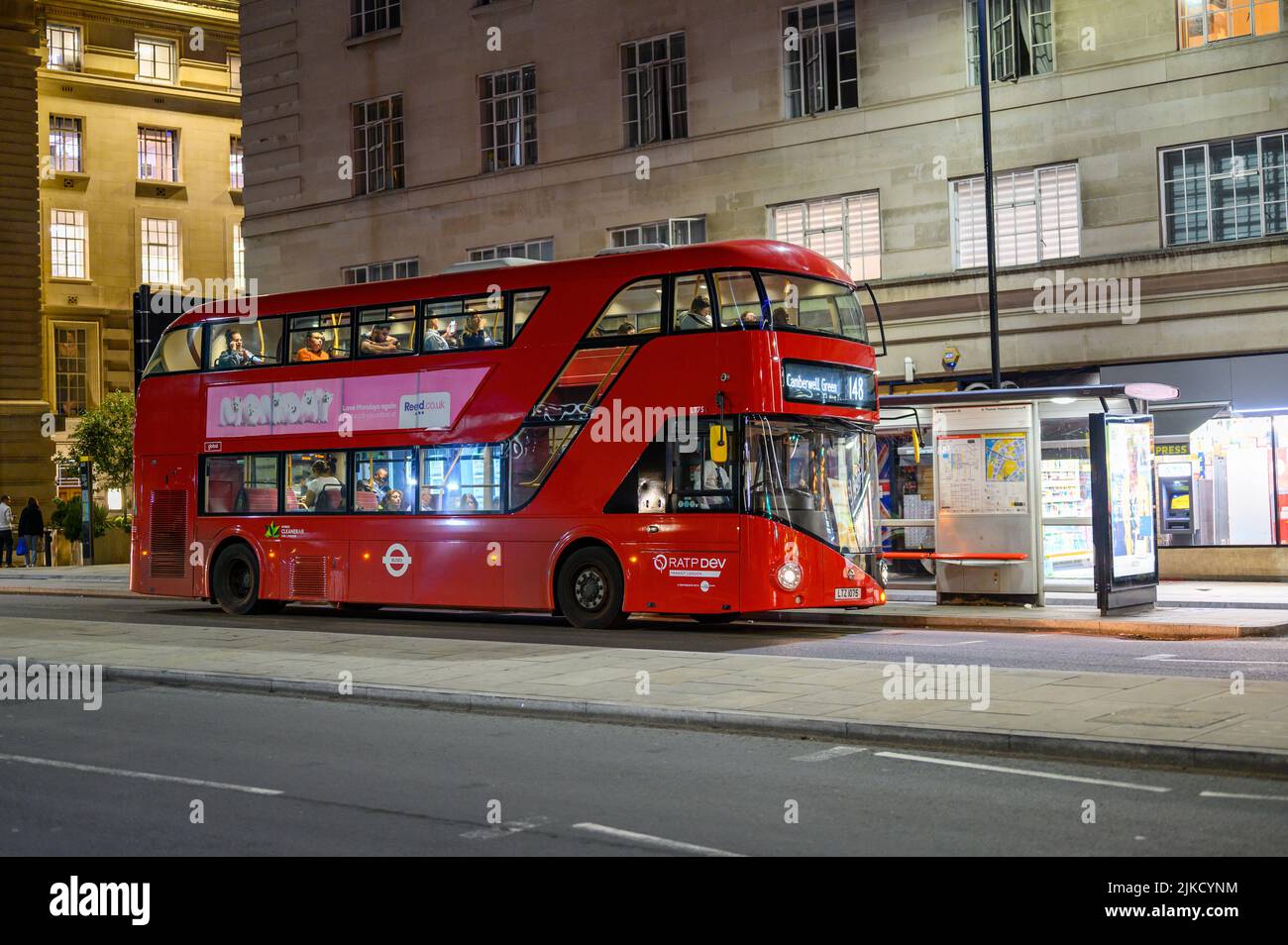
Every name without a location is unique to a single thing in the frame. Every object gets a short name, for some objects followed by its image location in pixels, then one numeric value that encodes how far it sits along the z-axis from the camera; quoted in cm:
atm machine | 2527
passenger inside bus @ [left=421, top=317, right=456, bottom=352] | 1955
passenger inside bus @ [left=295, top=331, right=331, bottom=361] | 2071
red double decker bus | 1703
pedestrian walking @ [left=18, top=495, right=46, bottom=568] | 4191
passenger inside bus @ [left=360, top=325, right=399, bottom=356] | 1998
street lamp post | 2348
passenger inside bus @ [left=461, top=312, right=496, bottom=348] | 1909
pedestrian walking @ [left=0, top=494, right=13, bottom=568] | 4081
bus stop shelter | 1839
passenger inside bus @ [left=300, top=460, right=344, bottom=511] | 2077
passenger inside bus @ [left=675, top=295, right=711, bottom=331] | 1720
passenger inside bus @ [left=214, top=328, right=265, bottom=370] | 2162
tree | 5225
